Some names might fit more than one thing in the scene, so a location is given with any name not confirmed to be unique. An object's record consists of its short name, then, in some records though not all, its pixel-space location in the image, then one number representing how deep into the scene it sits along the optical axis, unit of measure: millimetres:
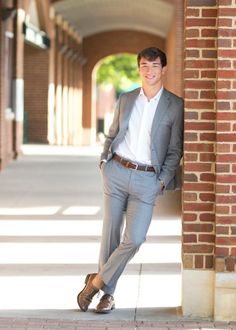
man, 7721
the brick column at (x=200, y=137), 7747
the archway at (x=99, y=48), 49615
